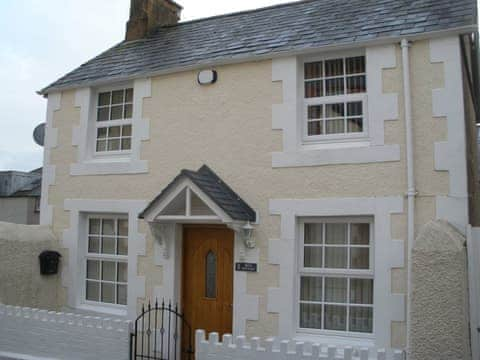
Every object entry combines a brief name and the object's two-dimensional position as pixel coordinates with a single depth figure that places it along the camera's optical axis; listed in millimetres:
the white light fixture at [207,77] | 8836
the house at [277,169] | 7133
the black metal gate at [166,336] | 8508
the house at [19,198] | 24875
